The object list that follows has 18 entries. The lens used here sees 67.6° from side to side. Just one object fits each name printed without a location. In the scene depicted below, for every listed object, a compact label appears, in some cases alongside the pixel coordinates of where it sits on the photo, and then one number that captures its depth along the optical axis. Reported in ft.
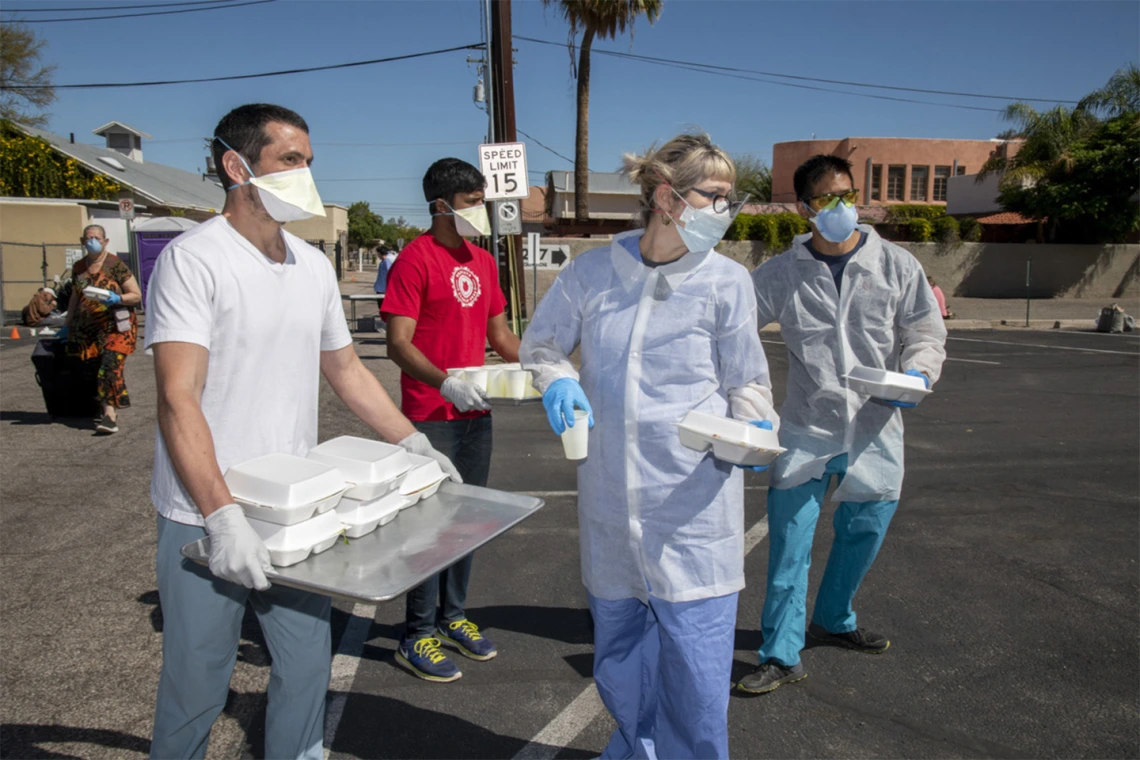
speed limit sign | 37.04
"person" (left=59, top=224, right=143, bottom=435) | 26.76
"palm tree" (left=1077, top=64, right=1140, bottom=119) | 94.12
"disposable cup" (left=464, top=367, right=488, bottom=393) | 11.12
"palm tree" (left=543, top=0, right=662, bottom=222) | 86.84
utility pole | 44.86
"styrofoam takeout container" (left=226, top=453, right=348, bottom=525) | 6.72
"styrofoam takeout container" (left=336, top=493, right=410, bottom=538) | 7.35
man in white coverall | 11.78
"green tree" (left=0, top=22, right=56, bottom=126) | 103.14
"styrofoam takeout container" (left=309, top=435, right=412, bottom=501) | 7.45
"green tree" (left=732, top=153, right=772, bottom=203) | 150.30
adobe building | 150.10
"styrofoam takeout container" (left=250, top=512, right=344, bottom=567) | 6.70
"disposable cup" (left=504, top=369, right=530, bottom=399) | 11.03
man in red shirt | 11.85
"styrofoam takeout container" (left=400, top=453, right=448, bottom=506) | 8.02
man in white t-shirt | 6.85
